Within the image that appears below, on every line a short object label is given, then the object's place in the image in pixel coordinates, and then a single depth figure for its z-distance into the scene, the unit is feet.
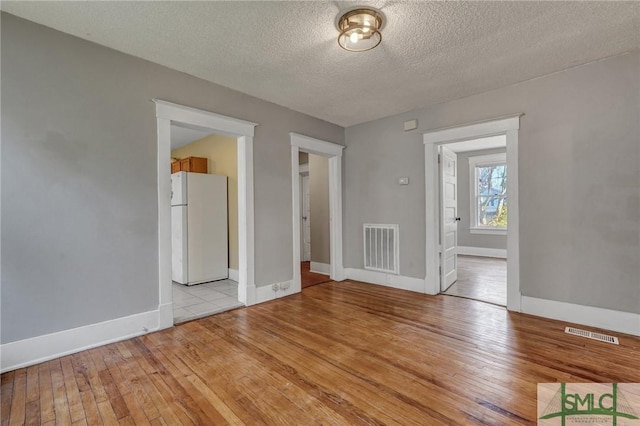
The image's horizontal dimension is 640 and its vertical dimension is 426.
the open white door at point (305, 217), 21.91
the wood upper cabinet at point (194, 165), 16.37
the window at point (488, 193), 22.85
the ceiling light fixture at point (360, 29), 6.60
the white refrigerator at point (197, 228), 14.42
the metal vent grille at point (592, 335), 7.90
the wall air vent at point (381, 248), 13.78
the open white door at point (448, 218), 12.76
